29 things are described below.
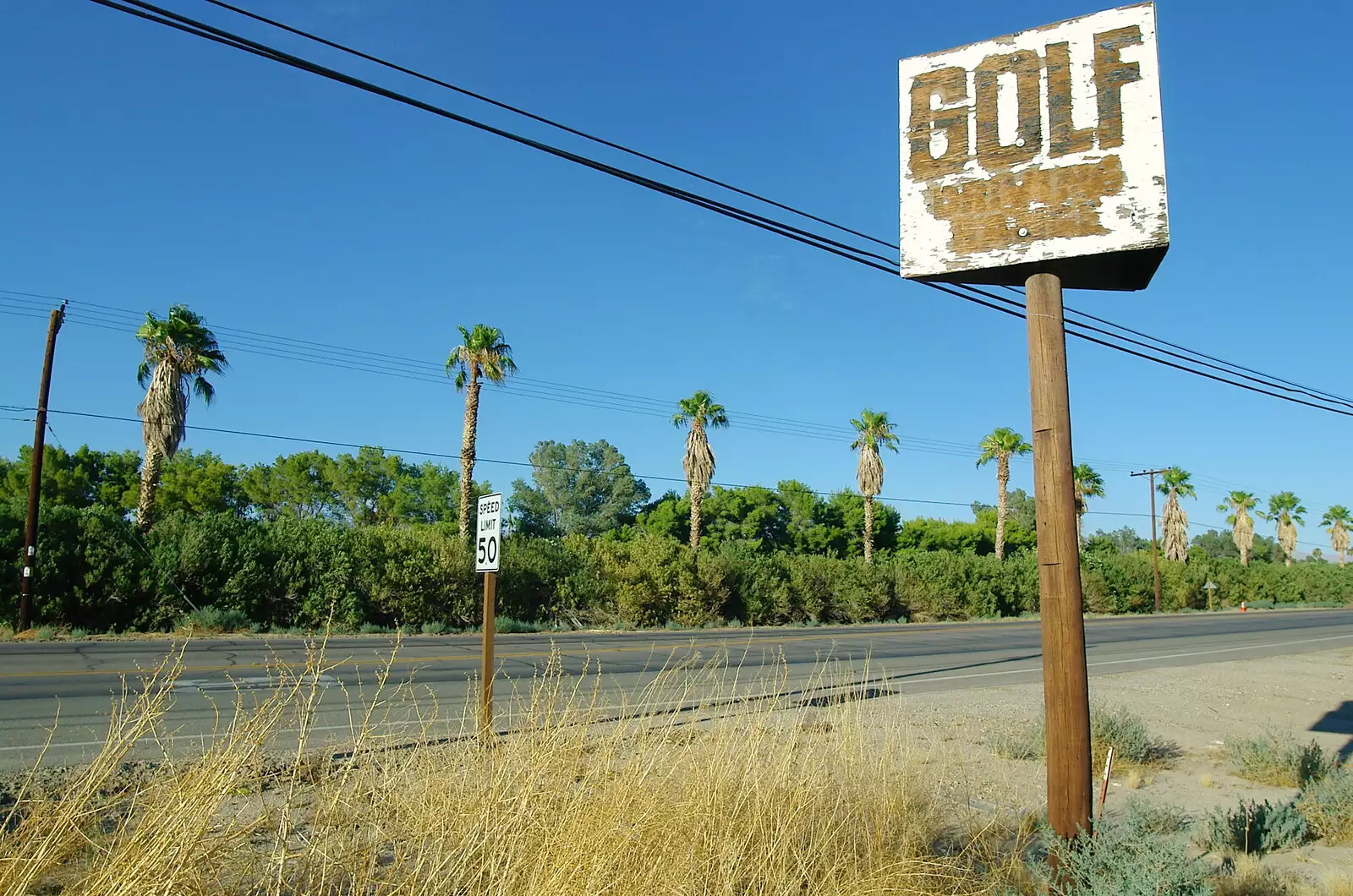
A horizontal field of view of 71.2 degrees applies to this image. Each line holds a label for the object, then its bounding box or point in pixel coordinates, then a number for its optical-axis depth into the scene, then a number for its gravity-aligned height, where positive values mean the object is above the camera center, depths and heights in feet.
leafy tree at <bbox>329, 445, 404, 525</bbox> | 239.09 +21.22
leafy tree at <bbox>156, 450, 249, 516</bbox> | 203.82 +17.58
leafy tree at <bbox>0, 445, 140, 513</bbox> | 188.34 +17.59
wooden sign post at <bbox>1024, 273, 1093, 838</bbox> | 14.11 -0.45
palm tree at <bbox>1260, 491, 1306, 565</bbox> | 304.50 +19.43
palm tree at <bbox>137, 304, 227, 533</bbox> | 91.40 +18.46
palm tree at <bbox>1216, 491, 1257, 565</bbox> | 289.94 +16.66
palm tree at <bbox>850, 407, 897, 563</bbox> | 175.22 +22.25
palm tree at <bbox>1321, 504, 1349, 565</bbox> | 340.39 +17.98
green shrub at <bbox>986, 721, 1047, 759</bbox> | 28.71 -5.22
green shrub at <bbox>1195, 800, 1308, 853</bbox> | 19.63 -5.30
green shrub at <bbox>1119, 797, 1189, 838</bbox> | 17.72 -5.17
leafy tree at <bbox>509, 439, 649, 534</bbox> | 259.80 +20.68
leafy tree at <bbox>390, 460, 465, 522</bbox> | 244.01 +18.98
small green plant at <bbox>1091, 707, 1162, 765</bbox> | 29.27 -5.03
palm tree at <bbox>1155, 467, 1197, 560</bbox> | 246.47 +15.76
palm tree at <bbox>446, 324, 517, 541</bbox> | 111.65 +24.35
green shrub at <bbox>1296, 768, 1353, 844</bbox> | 20.75 -5.21
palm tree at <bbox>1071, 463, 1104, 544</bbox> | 212.84 +20.65
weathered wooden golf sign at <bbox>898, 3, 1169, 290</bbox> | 14.51 +6.66
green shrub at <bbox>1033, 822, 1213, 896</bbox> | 12.06 -3.91
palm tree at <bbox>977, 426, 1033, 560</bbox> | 188.34 +24.30
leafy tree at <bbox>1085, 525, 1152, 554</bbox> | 400.96 +15.43
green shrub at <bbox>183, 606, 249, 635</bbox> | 77.56 -4.58
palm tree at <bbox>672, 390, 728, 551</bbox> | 150.41 +20.74
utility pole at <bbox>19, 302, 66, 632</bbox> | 71.92 +5.77
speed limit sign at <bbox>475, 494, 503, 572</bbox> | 27.68 +1.07
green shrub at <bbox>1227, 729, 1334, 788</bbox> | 25.86 -5.21
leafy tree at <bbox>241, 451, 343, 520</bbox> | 231.30 +19.55
